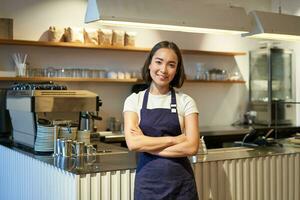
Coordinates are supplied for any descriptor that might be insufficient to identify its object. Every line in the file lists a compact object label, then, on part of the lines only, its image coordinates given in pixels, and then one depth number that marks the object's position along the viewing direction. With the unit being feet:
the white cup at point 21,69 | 16.16
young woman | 7.43
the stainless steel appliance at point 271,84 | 21.84
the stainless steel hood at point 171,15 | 10.14
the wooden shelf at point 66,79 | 15.93
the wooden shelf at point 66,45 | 16.14
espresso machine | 10.89
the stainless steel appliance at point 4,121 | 14.42
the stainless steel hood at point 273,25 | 12.26
